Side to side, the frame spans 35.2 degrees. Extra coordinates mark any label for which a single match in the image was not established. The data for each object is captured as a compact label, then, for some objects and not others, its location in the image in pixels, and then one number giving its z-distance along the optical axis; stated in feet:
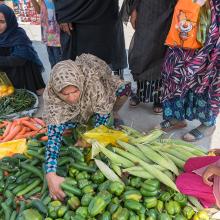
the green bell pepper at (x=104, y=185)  7.36
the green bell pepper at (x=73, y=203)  7.20
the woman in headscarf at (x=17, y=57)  14.30
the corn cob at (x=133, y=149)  8.31
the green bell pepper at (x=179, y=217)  6.80
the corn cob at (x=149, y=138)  8.72
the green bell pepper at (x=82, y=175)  7.69
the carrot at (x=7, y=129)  11.38
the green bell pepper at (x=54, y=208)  7.06
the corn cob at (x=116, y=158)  8.01
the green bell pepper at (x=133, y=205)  6.93
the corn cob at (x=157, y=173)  7.43
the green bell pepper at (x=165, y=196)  7.25
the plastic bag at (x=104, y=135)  8.42
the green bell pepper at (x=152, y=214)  6.83
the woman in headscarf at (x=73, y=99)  8.07
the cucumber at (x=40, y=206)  7.09
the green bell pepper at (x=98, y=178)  7.67
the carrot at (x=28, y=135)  10.87
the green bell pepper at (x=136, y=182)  7.55
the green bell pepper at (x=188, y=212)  6.94
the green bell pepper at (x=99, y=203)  6.78
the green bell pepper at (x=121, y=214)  6.65
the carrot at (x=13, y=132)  11.03
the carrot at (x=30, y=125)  11.66
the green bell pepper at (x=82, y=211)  6.86
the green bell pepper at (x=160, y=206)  7.11
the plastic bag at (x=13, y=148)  9.39
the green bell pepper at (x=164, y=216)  6.72
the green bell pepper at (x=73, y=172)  7.89
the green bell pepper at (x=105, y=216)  6.71
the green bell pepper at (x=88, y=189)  7.31
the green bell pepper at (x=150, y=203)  7.09
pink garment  7.09
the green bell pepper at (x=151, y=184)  7.28
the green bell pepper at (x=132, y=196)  7.14
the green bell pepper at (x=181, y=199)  7.17
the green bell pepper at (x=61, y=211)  6.98
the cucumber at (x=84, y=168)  7.88
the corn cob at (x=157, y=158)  7.93
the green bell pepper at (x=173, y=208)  6.97
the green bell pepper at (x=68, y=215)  6.88
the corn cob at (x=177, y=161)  8.20
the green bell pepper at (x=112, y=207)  6.90
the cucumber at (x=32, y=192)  7.88
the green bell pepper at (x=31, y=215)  6.81
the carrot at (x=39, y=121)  11.95
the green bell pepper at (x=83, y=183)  7.48
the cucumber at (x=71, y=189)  7.37
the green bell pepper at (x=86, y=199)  7.06
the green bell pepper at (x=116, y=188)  7.22
